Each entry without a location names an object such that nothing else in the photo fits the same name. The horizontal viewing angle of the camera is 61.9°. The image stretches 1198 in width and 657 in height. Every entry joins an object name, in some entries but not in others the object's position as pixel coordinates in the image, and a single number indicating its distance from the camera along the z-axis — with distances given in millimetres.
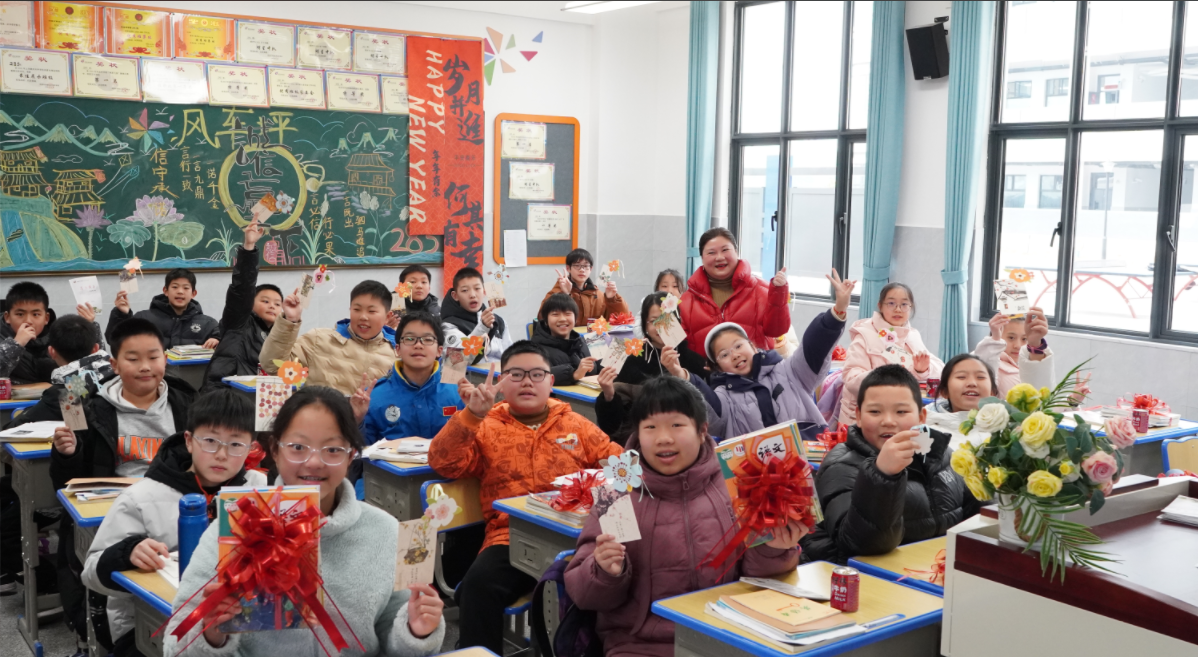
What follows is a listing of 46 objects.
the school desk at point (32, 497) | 3600
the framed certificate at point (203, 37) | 7289
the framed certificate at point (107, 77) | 6926
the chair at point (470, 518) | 3453
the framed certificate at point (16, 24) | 6648
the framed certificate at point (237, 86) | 7441
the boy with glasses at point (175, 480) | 2617
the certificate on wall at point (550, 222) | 9195
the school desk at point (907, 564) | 2426
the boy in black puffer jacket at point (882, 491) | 2568
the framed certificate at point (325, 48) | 7809
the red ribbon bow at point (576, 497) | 3027
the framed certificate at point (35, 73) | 6680
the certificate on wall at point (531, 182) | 9055
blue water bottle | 2137
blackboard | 6844
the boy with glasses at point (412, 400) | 4203
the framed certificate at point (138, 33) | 7035
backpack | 2578
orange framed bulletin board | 8977
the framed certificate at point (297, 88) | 7703
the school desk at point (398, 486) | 3633
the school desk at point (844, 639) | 2076
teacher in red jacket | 5020
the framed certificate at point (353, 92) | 7969
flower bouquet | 1876
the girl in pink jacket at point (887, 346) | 5020
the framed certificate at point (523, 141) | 8953
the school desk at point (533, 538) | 3008
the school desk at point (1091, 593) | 1710
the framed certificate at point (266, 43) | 7543
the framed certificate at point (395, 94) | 8219
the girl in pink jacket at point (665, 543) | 2459
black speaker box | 7141
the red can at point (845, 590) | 2217
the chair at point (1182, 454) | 3893
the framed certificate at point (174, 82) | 7184
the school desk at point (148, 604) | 2309
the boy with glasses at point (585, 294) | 7543
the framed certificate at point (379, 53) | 8078
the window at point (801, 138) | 8102
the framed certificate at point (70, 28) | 6785
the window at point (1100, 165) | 6133
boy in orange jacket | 3348
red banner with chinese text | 8406
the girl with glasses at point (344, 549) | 2049
